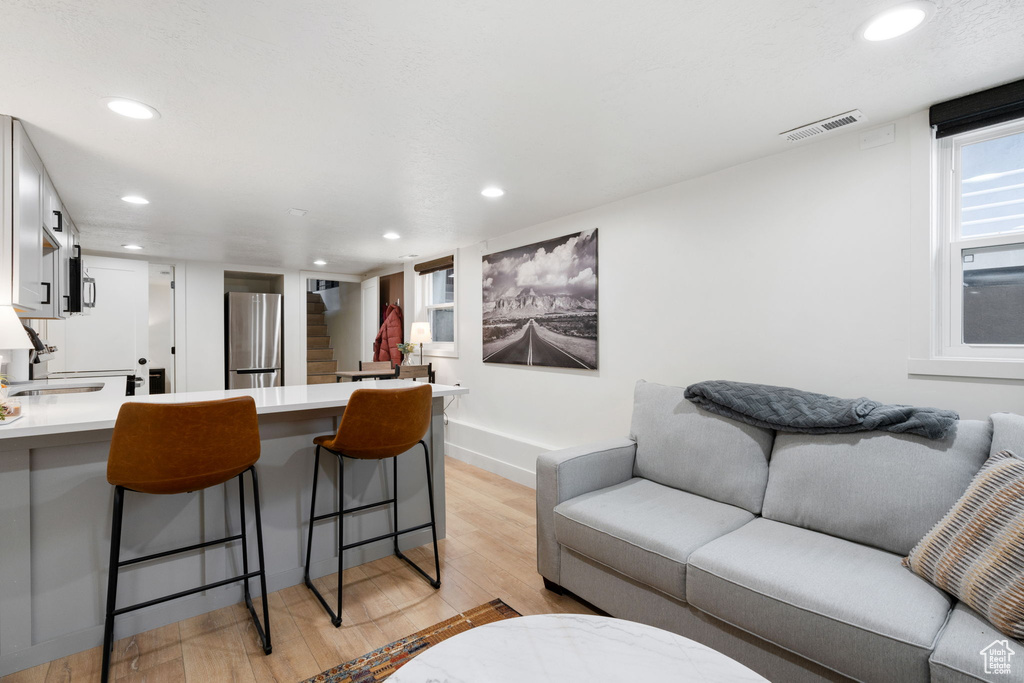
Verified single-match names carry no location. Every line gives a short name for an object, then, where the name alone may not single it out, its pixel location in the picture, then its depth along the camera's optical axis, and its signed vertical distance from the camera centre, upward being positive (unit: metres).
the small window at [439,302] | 5.28 +0.44
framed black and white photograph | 3.69 +0.31
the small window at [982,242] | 1.98 +0.41
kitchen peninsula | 1.76 -0.79
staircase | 7.15 -0.11
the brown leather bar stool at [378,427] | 2.10 -0.40
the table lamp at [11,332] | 2.02 +0.04
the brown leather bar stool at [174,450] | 1.63 -0.40
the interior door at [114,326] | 4.76 +0.16
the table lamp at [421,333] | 5.31 +0.08
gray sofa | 1.33 -0.77
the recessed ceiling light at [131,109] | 1.96 +0.99
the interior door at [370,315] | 6.71 +0.36
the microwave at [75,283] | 3.47 +0.43
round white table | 1.06 -0.76
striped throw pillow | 1.26 -0.63
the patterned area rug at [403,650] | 1.77 -1.26
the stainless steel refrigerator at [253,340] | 6.24 +0.01
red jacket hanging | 6.02 +0.04
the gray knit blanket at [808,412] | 1.79 -0.31
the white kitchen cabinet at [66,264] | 3.22 +0.55
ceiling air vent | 2.14 +1.01
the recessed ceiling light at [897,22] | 1.43 +1.01
